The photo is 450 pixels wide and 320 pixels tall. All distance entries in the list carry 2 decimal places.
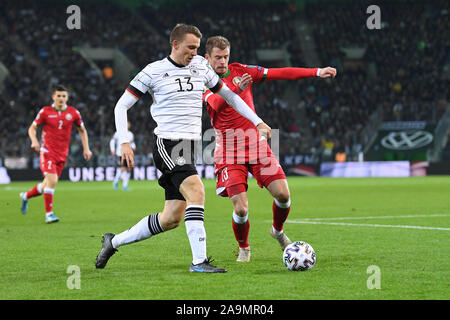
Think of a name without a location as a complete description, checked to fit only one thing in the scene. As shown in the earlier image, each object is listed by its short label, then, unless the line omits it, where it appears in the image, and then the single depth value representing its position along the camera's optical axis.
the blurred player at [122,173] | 46.47
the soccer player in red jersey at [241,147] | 14.98
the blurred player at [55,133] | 25.23
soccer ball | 12.67
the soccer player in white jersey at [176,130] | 12.62
